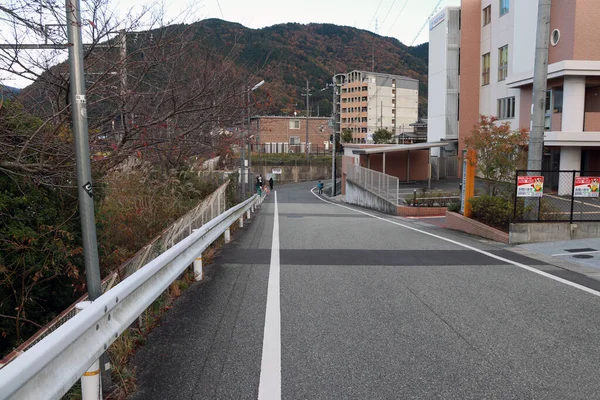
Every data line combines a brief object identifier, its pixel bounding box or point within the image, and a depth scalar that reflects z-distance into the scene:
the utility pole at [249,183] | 35.67
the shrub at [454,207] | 17.85
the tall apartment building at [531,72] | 25.17
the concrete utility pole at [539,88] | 13.52
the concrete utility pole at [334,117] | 47.80
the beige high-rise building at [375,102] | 107.38
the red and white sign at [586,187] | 12.95
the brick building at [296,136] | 93.75
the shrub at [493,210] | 14.30
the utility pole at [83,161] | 4.02
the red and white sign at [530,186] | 13.12
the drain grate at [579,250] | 11.29
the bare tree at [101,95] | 5.31
